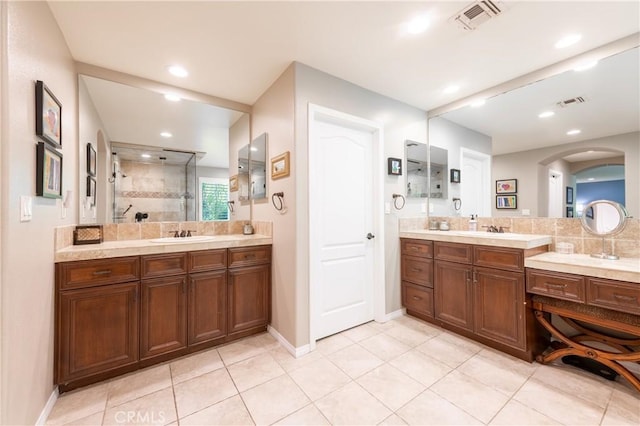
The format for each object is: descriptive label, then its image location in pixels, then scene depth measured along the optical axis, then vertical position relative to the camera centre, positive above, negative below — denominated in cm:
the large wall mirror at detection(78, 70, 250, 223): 234 +63
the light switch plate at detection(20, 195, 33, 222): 130 +4
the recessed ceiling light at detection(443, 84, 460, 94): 275 +136
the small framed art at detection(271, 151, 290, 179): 237 +47
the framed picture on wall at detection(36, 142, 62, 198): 147 +27
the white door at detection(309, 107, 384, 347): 242 -10
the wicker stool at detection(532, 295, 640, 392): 170 -94
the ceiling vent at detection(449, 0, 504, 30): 166 +135
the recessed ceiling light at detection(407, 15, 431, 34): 180 +137
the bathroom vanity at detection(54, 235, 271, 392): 177 -70
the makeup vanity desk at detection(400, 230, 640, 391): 173 -66
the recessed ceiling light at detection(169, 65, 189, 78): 231 +133
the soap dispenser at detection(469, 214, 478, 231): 297 -13
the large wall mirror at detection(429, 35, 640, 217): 208 +68
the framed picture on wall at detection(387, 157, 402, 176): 299 +56
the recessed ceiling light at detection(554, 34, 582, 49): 195 +134
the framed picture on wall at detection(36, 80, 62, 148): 146 +62
